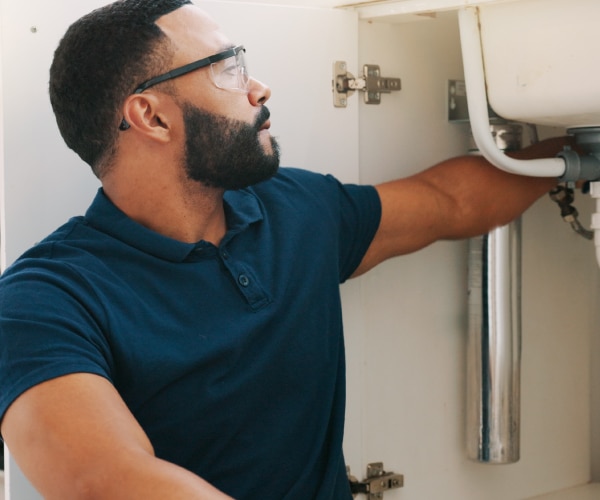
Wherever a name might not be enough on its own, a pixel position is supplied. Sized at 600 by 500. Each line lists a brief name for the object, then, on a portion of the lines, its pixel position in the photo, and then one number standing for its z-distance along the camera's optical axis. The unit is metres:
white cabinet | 1.24
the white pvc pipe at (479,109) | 1.35
